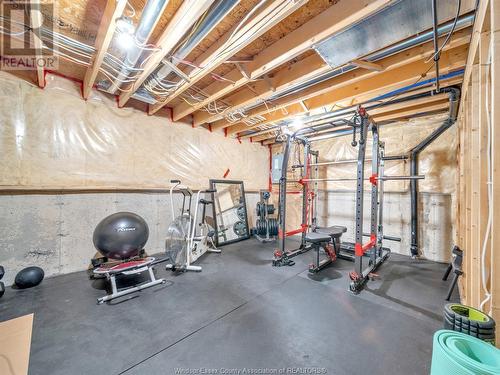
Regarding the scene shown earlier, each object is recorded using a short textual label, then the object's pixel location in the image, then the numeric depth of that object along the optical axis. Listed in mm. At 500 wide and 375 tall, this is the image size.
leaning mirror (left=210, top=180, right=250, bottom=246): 4934
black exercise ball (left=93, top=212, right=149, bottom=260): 2715
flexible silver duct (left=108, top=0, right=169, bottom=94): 1615
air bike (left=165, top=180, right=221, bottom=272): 3223
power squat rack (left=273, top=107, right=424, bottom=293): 2668
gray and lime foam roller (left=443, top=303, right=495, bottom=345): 1076
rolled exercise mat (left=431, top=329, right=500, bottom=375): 810
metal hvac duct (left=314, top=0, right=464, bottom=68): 1581
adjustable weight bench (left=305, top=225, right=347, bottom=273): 3100
